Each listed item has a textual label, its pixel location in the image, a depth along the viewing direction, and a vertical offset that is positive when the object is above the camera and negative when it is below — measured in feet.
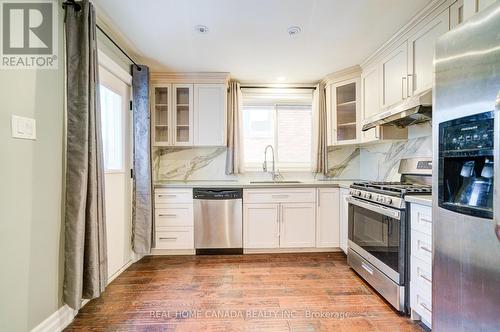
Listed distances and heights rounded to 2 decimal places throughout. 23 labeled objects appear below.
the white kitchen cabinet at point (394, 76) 7.00 +2.98
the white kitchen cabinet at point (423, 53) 5.73 +3.19
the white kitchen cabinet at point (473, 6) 3.78 +2.83
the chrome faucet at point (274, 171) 11.57 -0.29
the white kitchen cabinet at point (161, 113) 10.34 +2.39
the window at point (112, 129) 7.51 +1.26
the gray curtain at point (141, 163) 8.71 +0.08
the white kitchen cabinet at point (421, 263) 5.01 -2.23
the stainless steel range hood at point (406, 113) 5.55 +1.50
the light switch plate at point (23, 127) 4.21 +0.72
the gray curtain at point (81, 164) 5.15 +0.02
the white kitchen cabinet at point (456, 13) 5.21 +3.59
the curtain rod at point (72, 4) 5.24 +3.73
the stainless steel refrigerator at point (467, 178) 2.97 -0.18
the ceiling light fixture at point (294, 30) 6.81 +4.12
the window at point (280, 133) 11.85 +1.71
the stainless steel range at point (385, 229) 5.72 -1.86
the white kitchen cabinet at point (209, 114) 10.31 +2.34
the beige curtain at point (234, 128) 10.81 +1.78
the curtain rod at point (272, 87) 11.28 +3.93
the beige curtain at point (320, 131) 10.97 +1.68
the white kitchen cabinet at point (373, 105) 8.23 +2.34
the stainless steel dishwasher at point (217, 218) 9.56 -2.23
